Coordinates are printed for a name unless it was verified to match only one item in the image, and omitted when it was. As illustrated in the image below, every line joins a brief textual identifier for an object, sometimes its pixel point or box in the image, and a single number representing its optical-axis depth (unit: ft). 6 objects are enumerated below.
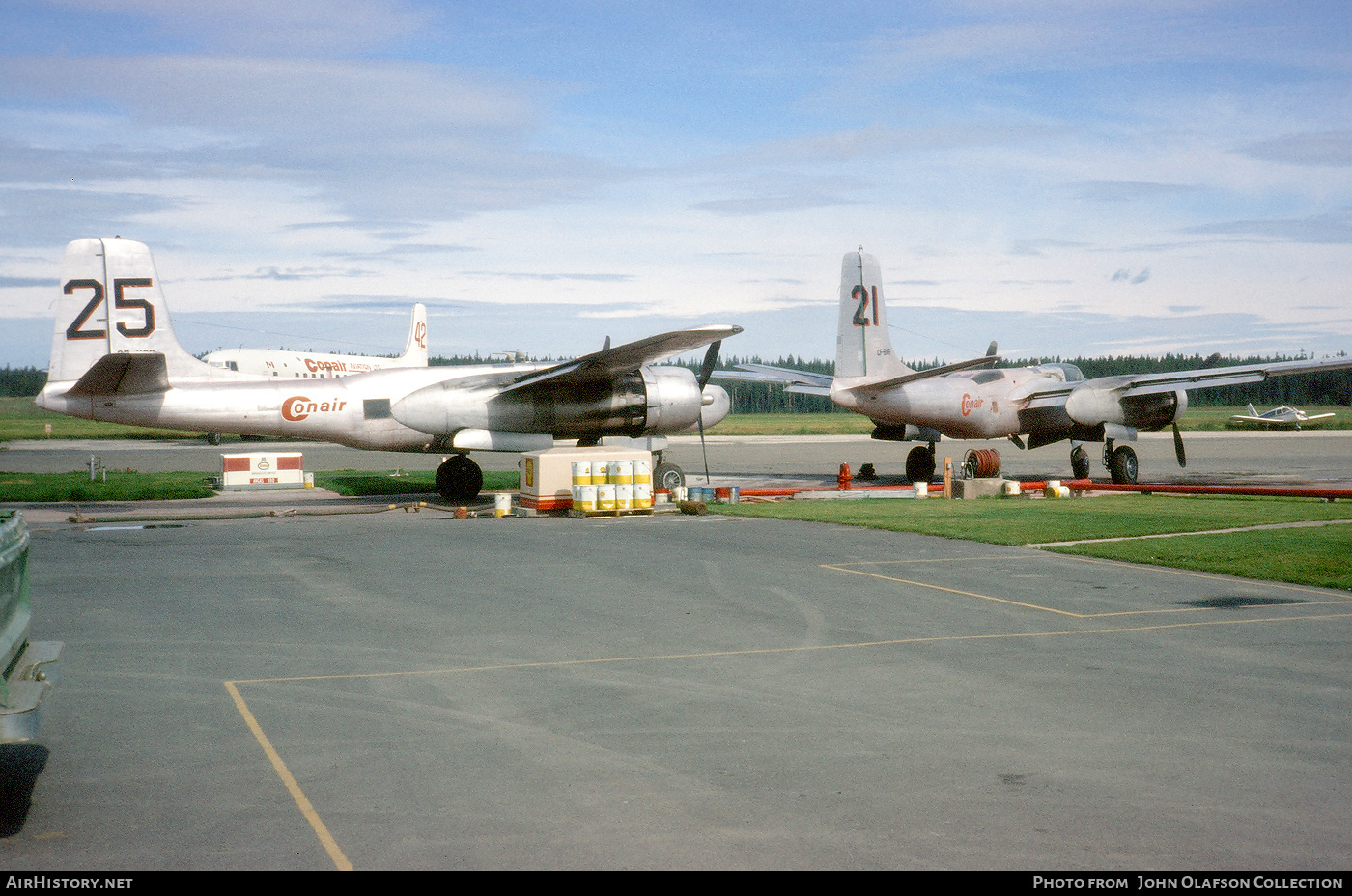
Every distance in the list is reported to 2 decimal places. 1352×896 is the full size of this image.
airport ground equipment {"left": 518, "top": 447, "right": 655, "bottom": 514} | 70.95
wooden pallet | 70.79
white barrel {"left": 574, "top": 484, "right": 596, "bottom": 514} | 70.64
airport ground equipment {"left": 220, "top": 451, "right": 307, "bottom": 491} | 94.89
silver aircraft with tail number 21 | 96.58
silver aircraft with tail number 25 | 72.18
